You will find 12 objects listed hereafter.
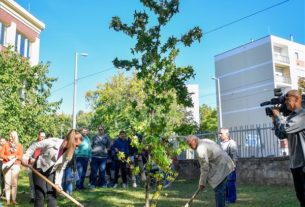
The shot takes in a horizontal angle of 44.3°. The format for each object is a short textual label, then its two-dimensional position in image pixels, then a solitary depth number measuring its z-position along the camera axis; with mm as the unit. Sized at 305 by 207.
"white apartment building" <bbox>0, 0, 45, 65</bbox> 28438
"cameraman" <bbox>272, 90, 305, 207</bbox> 5016
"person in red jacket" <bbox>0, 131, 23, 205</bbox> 9609
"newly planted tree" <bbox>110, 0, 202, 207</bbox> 7195
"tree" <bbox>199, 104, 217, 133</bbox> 52562
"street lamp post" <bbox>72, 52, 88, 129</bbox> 26062
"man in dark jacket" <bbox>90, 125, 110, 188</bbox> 12898
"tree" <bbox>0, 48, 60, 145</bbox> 17500
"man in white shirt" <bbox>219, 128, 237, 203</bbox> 9406
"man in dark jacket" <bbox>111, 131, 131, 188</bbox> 13273
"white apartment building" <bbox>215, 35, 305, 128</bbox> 47938
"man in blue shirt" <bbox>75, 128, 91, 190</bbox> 12234
